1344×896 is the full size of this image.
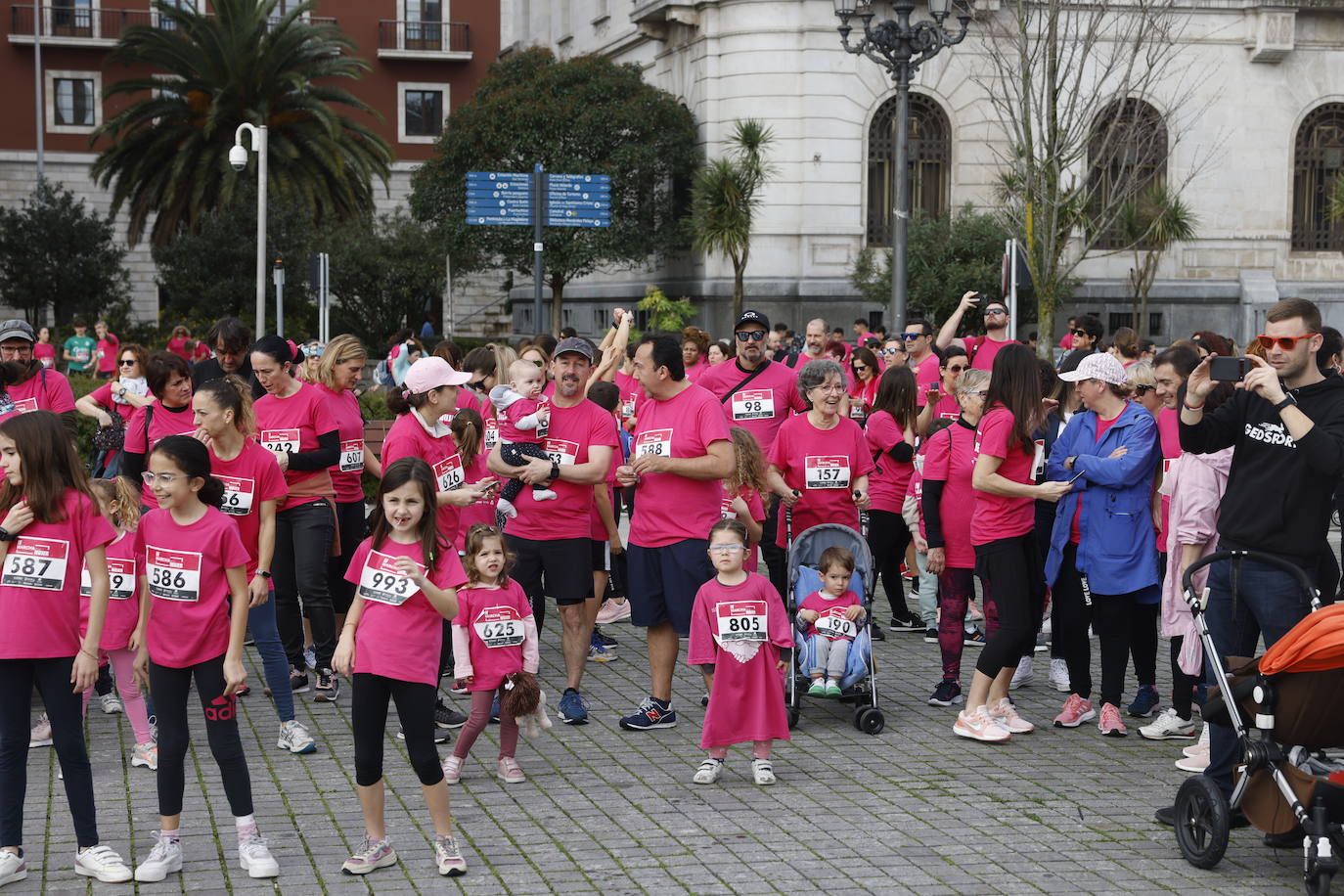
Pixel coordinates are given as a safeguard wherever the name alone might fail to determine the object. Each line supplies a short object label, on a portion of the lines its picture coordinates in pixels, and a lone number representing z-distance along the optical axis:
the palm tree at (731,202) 29.94
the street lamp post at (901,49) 17.38
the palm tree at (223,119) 40.47
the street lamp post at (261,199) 21.23
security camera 23.38
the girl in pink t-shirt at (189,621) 5.97
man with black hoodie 6.22
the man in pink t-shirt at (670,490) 8.03
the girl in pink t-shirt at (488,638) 7.25
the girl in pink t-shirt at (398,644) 5.95
